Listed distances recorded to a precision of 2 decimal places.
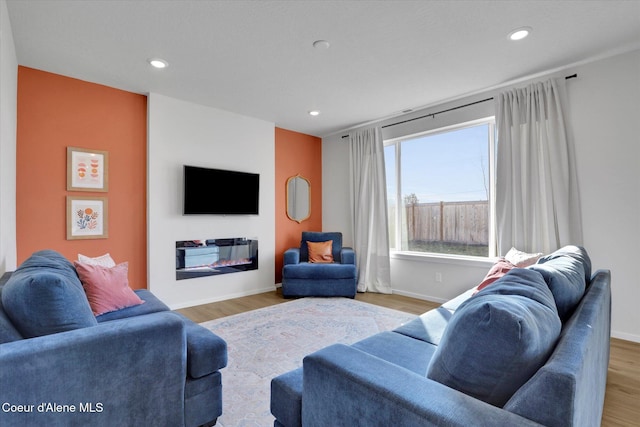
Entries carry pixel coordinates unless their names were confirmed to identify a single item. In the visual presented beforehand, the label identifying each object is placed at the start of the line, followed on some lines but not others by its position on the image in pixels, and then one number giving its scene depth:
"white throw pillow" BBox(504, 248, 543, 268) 2.59
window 3.78
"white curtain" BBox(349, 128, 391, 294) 4.55
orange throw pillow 4.66
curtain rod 3.02
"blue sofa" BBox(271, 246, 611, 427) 0.72
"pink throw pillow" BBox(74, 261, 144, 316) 2.10
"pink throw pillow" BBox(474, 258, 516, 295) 2.33
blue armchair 4.18
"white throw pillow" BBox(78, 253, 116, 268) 2.44
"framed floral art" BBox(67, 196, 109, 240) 3.19
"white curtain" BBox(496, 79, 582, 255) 2.98
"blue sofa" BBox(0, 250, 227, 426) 1.13
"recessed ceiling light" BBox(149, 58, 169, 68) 2.86
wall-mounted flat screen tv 3.88
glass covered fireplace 3.87
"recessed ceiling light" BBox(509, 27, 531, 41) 2.41
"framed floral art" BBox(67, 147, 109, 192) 3.20
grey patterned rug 1.87
